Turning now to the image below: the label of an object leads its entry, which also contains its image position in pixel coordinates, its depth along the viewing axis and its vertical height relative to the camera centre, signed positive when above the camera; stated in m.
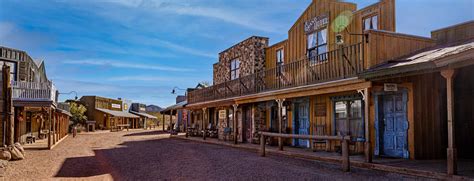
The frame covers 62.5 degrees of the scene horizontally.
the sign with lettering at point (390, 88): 10.77 +0.53
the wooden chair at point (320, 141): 14.37 -1.28
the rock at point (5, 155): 13.76 -1.68
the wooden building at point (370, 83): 10.59 +0.73
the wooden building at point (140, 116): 59.66 -1.46
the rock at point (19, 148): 15.52 -1.59
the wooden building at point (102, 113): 48.25 -0.65
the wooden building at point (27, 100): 15.15 +0.39
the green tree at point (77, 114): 43.81 -0.70
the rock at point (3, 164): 12.00 -1.78
